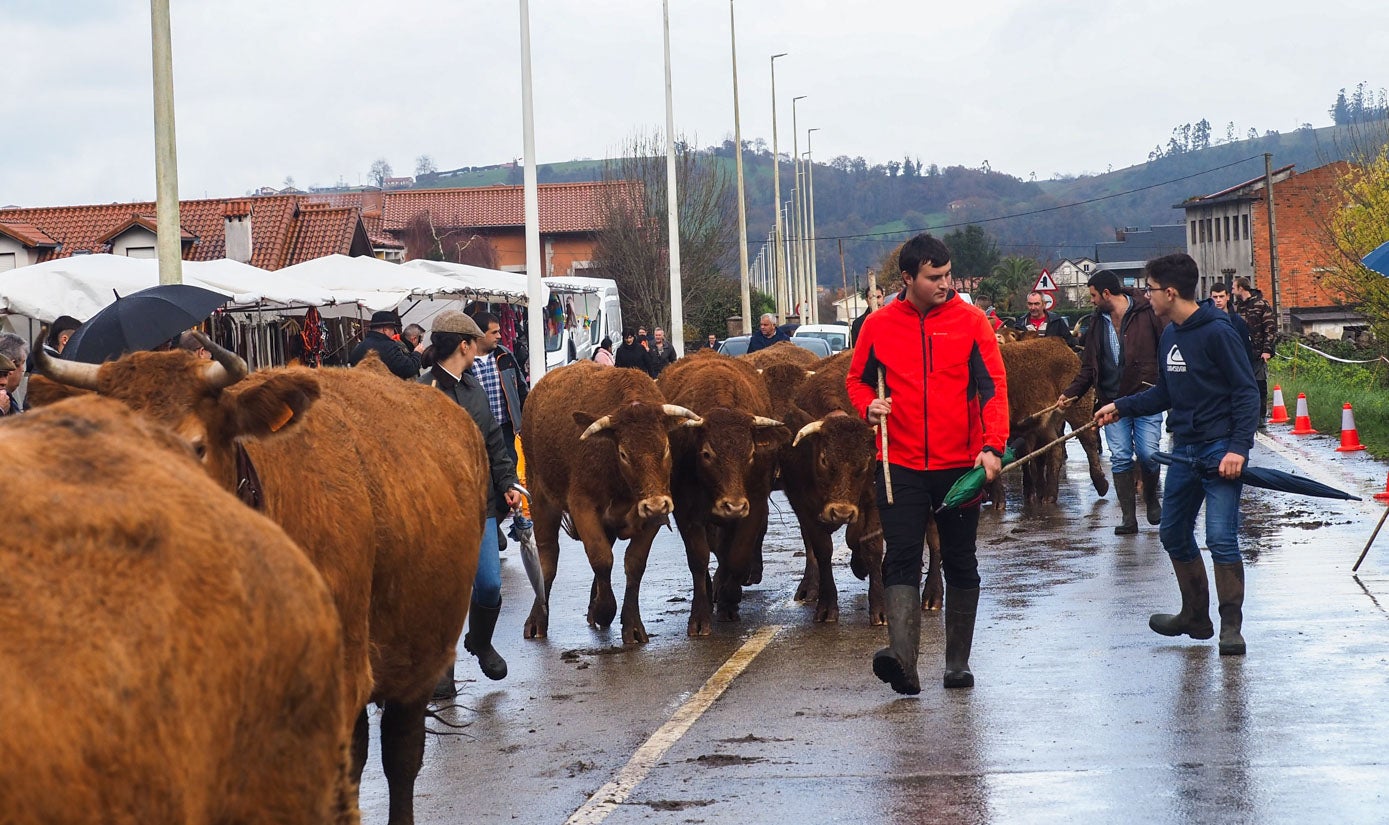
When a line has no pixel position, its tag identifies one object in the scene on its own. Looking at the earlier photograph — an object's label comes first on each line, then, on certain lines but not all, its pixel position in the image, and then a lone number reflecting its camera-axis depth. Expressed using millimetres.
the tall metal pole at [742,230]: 44500
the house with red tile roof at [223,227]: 50375
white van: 33375
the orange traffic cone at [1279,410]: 25531
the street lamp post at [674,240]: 33844
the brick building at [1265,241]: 57531
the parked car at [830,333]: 37875
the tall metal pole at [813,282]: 89794
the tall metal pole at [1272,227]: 51500
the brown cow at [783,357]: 15555
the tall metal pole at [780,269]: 64562
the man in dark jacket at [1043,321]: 17922
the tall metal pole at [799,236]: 79400
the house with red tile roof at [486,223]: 82125
